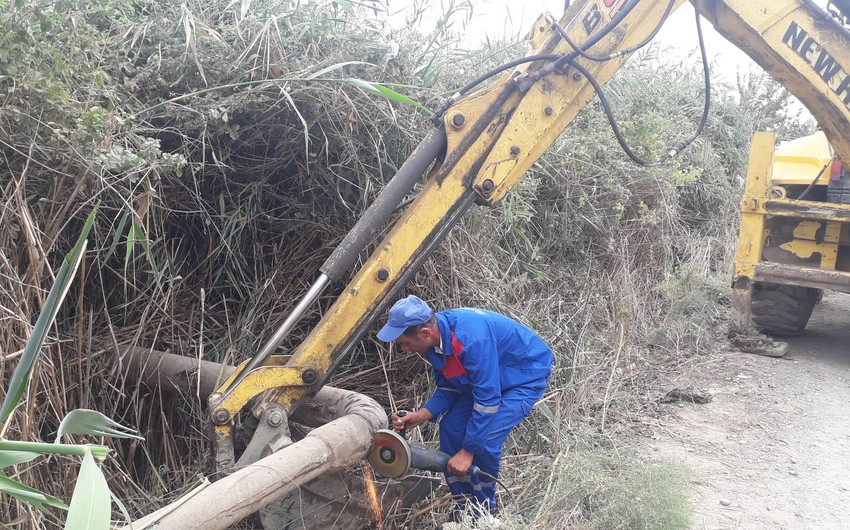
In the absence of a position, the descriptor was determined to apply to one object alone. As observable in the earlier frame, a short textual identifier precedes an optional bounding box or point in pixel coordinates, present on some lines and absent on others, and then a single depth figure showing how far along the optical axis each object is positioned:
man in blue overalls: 3.36
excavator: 2.95
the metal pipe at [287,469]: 2.14
